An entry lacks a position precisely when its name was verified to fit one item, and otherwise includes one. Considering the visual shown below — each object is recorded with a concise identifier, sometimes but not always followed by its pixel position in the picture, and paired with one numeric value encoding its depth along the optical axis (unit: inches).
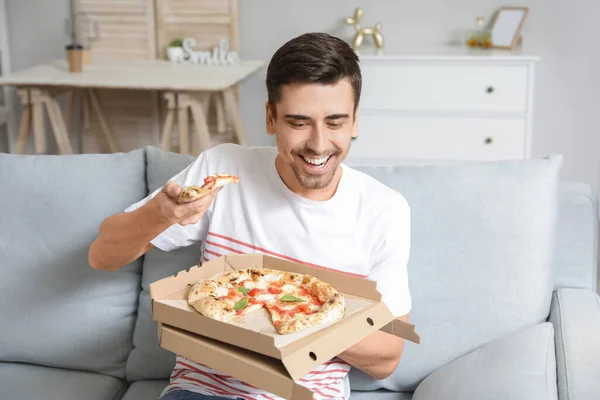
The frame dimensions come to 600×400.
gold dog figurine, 157.5
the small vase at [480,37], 158.1
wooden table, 142.2
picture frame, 155.0
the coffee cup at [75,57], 150.6
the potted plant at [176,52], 167.9
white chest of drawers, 144.3
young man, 60.1
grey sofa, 68.5
